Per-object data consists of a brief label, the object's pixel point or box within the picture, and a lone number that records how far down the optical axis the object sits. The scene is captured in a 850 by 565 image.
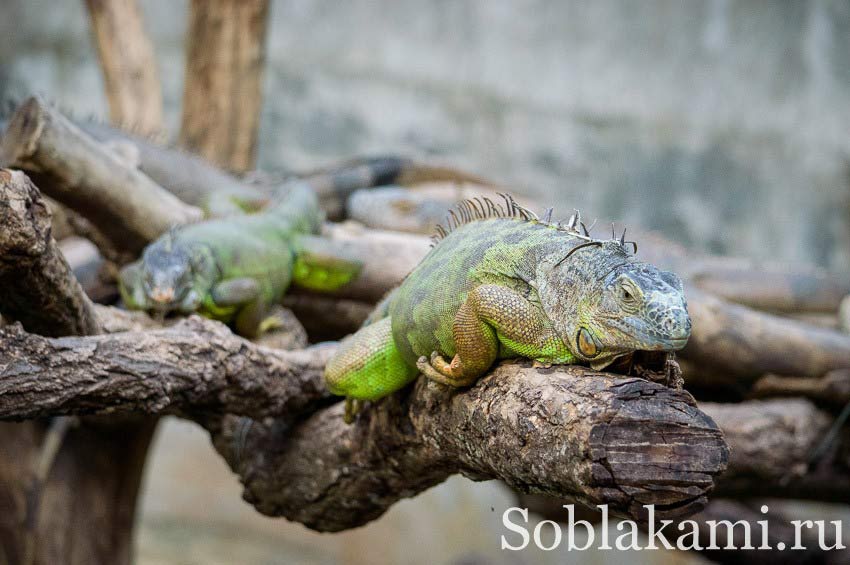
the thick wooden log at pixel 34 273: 2.85
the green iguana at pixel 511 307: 2.22
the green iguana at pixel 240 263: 4.70
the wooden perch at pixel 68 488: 5.30
